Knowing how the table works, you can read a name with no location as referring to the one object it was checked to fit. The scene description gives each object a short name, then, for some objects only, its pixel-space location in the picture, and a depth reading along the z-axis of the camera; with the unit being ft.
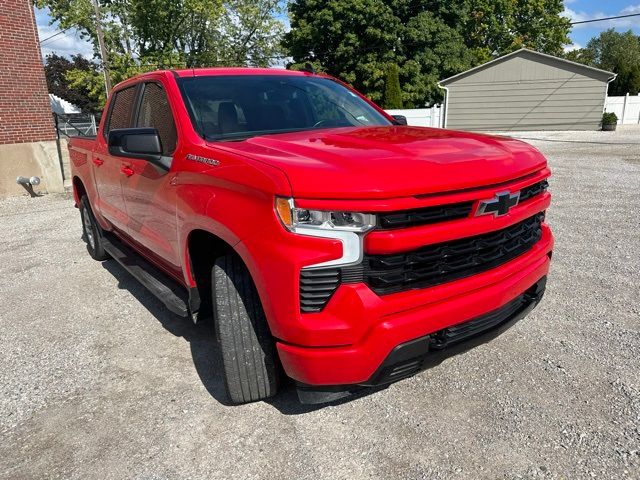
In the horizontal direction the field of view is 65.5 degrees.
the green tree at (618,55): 118.49
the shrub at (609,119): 80.38
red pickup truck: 6.81
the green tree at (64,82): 164.55
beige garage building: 82.94
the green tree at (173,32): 103.55
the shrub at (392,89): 92.53
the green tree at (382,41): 100.58
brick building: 34.58
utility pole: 85.60
